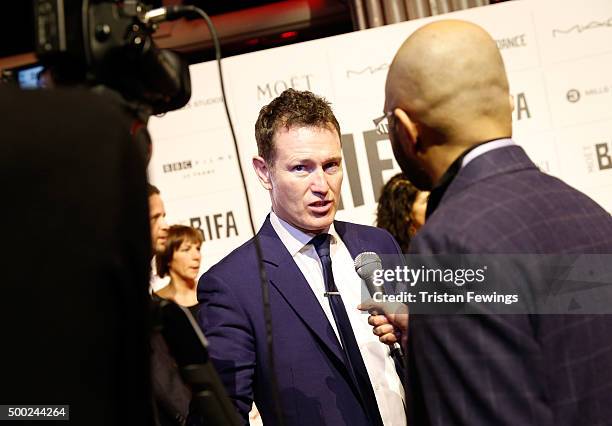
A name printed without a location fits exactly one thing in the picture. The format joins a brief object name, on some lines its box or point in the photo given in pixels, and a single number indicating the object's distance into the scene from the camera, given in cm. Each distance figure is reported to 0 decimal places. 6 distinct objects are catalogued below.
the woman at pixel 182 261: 410
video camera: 122
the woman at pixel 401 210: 372
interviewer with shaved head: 128
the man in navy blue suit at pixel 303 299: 204
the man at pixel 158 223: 340
